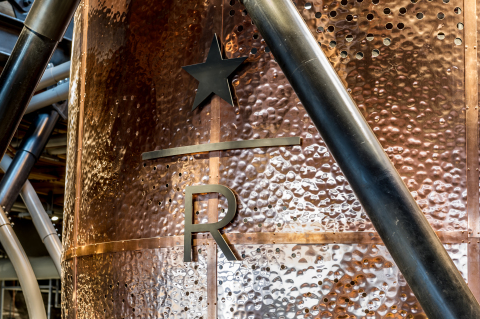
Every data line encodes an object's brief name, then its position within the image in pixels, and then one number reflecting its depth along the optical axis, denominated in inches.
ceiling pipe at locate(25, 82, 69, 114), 434.0
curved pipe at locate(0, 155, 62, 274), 428.8
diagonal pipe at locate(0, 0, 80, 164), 138.2
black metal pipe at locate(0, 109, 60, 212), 426.3
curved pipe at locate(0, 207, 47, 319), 403.2
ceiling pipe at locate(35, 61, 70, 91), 425.4
